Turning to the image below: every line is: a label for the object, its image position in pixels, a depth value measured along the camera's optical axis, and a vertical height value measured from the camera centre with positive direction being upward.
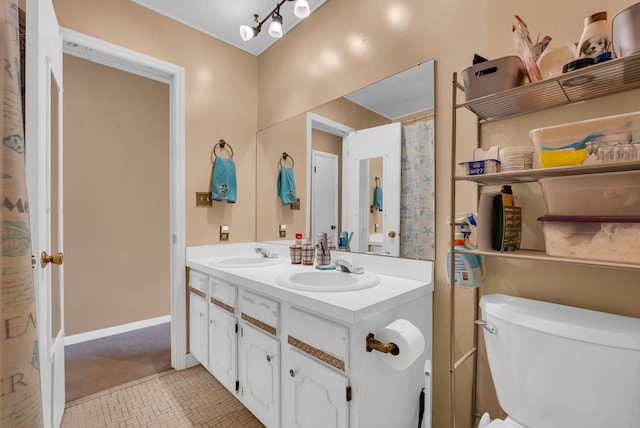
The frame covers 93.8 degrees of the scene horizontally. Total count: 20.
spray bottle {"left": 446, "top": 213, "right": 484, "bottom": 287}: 1.18 -0.21
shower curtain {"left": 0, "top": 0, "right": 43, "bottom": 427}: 0.53 -0.11
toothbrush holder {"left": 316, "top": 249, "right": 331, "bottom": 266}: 1.80 -0.29
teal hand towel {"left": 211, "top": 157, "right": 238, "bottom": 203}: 2.33 +0.23
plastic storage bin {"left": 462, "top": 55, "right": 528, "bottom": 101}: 1.01 +0.47
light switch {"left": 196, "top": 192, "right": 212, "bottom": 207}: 2.29 +0.09
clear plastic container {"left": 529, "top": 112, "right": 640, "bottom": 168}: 0.81 +0.23
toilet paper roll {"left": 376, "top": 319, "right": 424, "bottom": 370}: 1.00 -0.44
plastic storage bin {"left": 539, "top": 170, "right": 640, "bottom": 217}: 0.85 +0.05
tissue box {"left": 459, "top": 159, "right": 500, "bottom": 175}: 1.05 +0.16
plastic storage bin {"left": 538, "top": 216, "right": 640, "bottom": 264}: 0.80 -0.08
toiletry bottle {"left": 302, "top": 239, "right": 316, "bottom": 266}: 1.95 -0.28
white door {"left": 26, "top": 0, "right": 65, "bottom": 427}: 1.01 +0.12
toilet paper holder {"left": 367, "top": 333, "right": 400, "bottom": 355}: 1.02 -0.47
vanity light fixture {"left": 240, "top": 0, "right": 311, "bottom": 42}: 1.67 +1.15
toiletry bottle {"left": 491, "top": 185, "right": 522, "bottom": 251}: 1.04 -0.04
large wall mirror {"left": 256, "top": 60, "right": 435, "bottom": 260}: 1.50 +0.26
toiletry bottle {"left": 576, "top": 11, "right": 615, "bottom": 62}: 0.87 +0.51
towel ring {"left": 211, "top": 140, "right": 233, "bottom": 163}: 2.39 +0.52
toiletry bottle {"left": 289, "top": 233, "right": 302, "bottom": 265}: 1.98 -0.29
